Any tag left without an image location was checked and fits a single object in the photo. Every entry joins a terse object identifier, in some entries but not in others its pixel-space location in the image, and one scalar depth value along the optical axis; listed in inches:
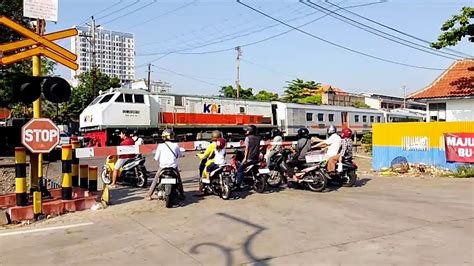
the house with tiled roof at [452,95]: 831.1
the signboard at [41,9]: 310.2
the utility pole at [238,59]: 1940.9
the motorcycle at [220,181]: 351.6
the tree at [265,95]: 2100.3
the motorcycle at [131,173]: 434.6
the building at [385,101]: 2986.7
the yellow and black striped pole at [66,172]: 305.0
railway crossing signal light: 296.0
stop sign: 296.8
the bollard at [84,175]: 356.8
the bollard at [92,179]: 357.1
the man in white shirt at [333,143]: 406.6
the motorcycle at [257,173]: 386.3
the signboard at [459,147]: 511.5
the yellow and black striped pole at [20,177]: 285.6
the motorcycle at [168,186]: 321.4
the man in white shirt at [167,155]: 335.6
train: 916.0
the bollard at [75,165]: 338.0
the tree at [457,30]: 673.0
